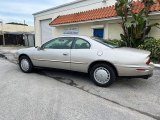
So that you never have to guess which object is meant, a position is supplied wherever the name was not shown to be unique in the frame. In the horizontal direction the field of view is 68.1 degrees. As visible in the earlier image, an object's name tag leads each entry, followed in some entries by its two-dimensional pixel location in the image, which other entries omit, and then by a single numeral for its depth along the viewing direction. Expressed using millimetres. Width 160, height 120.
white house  7303
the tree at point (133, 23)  5810
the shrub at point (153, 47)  5570
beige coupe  3162
